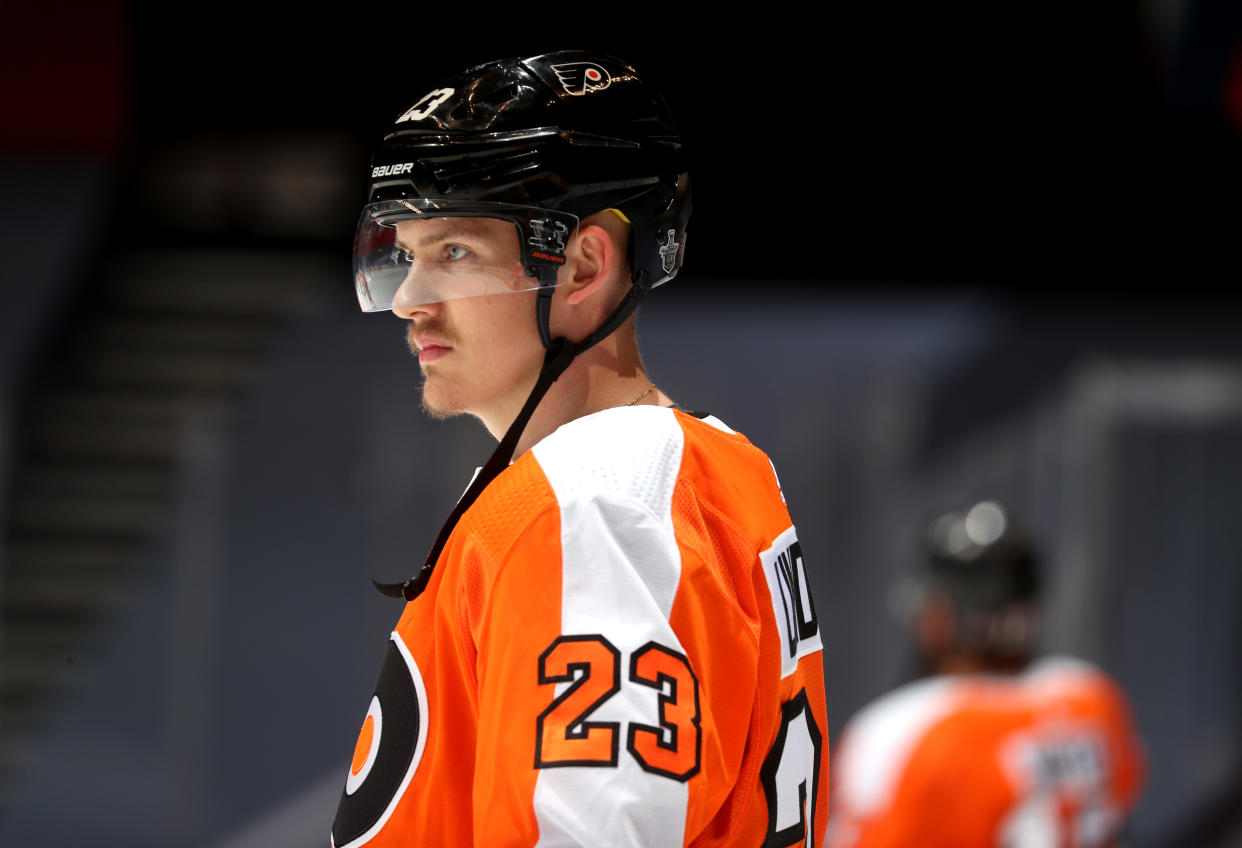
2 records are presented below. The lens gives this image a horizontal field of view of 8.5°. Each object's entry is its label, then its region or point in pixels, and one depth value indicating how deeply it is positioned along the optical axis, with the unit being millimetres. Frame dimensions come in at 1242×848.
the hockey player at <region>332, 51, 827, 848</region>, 6541
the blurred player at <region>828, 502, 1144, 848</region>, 9135
